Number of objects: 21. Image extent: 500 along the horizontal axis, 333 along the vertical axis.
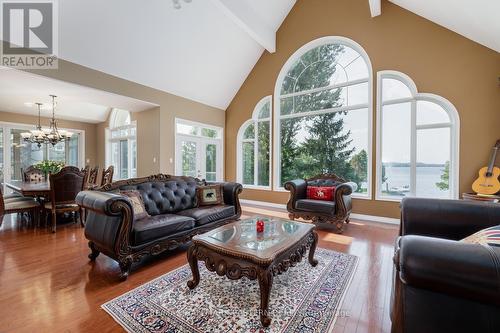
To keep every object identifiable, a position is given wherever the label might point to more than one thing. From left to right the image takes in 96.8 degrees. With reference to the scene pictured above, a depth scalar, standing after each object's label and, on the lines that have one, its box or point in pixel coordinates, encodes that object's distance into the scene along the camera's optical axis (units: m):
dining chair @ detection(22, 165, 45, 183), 5.34
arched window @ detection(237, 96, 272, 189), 6.34
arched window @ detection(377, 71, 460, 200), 4.08
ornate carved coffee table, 1.66
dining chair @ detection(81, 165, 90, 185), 4.15
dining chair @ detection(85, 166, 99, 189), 5.13
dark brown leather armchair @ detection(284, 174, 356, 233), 3.84
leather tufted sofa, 2.29
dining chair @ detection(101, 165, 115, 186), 4.86
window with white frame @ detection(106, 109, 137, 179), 7.13
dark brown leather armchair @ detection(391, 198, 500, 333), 0.86
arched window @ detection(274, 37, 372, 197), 4.91
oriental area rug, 1.62
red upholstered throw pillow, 4.27
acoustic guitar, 3.46
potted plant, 4.79
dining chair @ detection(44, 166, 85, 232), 3.78
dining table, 3.74
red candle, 2.30
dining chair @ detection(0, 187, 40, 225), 3.71
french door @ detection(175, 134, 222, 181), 6.09
